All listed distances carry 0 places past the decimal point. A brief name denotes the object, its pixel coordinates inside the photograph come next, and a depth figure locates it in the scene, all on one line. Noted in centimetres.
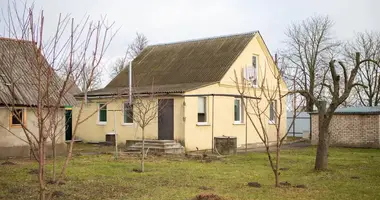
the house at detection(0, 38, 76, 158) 1875
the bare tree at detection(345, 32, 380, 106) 4581
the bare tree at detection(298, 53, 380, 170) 1460
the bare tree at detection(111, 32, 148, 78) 5748
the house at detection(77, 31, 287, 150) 2380
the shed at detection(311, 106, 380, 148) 2667
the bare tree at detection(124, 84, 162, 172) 2349
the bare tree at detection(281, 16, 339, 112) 4438
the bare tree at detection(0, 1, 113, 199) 530
